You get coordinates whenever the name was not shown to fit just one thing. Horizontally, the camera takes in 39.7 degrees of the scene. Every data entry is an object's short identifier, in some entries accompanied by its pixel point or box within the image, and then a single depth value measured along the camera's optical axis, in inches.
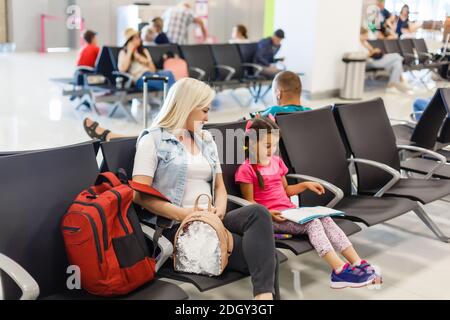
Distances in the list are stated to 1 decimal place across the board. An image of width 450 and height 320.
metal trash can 395.2
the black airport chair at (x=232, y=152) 123.4
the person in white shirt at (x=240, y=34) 421.4
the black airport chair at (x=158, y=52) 307.6
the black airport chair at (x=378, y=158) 146.7
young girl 114.0
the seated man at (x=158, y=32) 368.2
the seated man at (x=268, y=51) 356.8
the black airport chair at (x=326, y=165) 132.3
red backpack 88.4
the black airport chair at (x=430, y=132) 178.4
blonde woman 99.8
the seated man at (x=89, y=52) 311.4
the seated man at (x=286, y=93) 146.3
